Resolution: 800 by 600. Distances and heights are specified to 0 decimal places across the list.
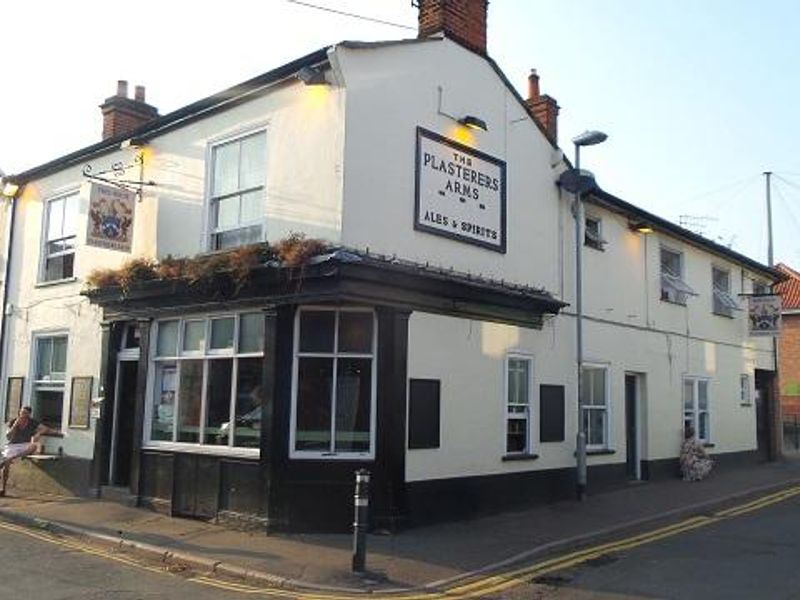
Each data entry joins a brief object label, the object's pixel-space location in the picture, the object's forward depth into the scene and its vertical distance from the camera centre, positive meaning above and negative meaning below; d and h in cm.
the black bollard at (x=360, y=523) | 940 -123
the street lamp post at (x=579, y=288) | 1525 +253
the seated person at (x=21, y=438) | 1549 -63
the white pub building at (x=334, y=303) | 1187 +179
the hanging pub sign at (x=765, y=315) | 2316 +306
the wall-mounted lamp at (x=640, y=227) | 1860 +431
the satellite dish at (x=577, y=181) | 1582 +453
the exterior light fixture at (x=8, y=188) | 1828 +474
